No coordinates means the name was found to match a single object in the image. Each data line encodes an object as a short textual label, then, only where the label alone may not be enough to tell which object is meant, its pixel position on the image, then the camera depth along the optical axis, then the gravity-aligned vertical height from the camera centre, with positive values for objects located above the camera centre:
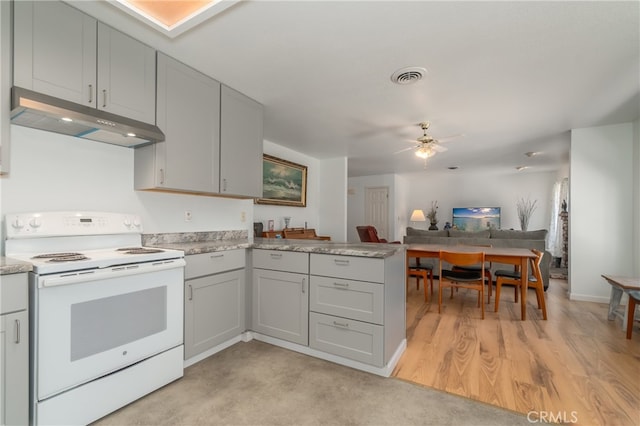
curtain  6.96 -0.08
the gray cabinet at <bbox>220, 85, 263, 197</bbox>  2.63 +0.63
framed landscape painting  4.35 +0.46
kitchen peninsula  2.13 -0.70
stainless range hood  1.50 +0.51
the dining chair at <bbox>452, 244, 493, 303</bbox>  3.74 -0.80
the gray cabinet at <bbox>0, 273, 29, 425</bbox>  1.30 -0.65
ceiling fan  3.71 +0.88
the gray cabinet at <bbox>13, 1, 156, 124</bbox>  1.54 +0.88
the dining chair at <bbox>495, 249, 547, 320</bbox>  3.31 -0.79
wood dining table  3.25 -0.48
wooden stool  2.62 -0.83
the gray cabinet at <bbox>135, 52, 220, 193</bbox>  2.17 +0.59
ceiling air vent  2.32 +1.13
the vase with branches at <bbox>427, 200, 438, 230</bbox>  8.45 -0.06
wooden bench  2.77 -0.79
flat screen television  7.93 -0.12
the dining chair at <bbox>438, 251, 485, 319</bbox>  3.28 -0.74
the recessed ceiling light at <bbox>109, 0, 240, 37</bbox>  1.61 +1.15
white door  8.15 +0.09
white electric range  1.42 -0.58
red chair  6.05 -0.46
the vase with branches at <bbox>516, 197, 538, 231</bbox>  7.64 +0.14
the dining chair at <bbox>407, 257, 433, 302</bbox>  4.02 -0.82
